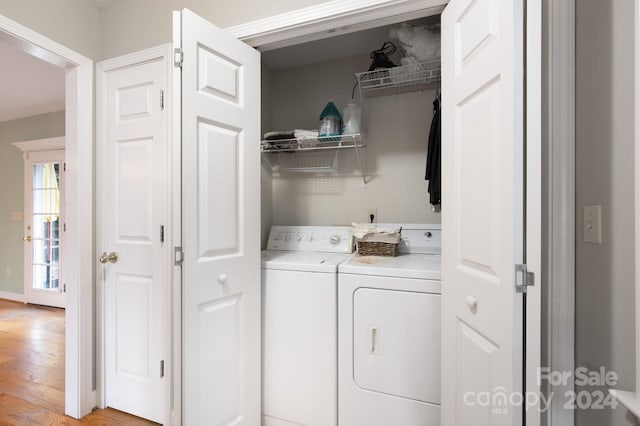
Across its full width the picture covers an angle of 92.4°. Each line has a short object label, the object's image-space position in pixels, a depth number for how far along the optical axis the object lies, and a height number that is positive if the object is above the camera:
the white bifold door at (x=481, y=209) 0.87 +0.00
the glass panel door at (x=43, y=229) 4.10 -0.27
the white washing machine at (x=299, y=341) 1.59 -0.71
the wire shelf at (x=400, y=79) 1.89 +0.87
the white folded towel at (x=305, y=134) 2.11 +0.53
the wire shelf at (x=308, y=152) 2.15 +0.45
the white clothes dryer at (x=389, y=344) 1.43 -0.65
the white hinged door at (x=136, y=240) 1.76 -0.19
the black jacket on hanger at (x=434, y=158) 1.89 +0.32
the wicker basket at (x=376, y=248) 1.90 -0.24
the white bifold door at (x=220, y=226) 1.26 -0.07
